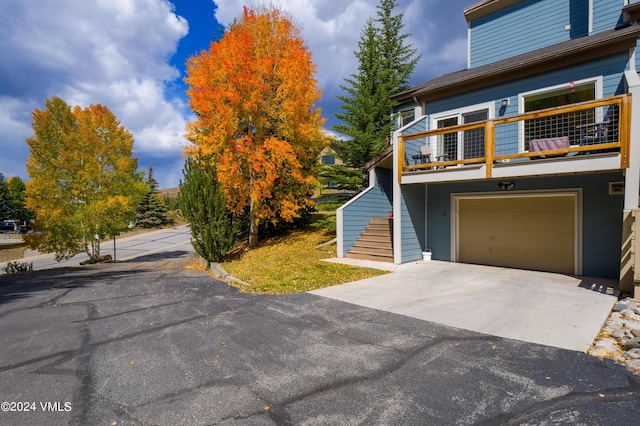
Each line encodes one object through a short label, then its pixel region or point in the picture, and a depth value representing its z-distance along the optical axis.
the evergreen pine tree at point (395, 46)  22.16
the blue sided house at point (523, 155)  7.47
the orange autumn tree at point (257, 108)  12.82
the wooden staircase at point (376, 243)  10.65
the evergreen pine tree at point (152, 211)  41.02
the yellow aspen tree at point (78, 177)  13.87
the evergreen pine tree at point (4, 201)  39.35
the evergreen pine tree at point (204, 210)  11.66
